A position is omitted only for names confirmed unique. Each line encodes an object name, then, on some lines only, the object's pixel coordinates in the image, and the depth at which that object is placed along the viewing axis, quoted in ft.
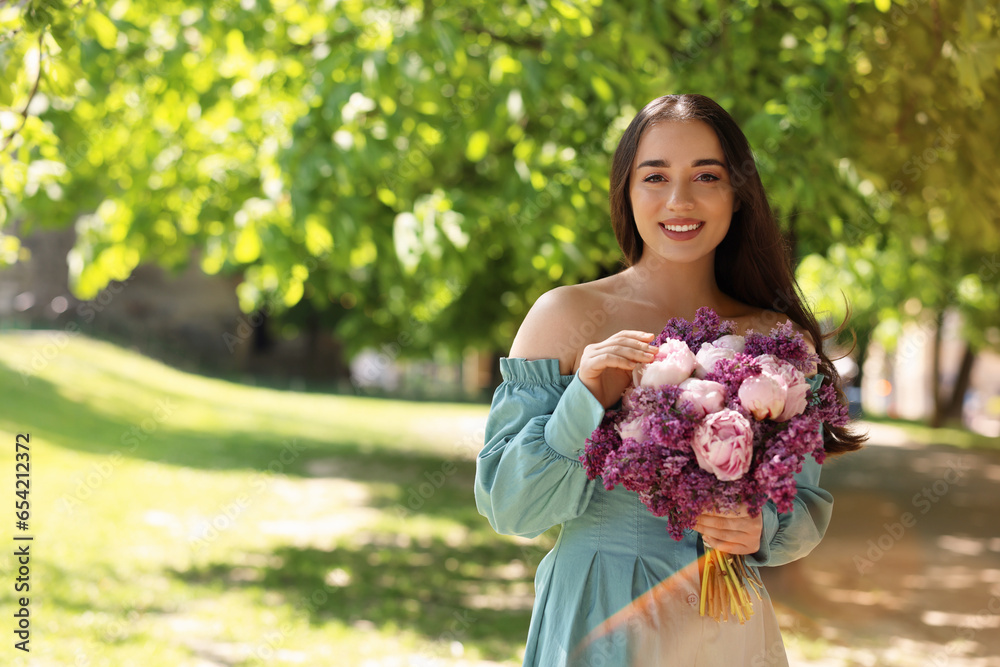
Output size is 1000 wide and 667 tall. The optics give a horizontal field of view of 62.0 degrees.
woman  6.31
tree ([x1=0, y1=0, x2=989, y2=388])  14.38
